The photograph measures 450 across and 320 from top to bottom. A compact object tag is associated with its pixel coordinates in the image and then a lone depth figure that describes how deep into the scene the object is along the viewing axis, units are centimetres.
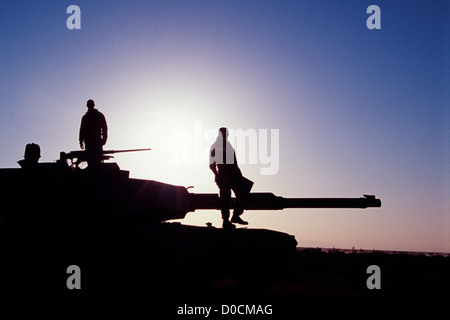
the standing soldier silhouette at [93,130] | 866
